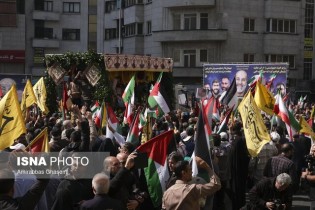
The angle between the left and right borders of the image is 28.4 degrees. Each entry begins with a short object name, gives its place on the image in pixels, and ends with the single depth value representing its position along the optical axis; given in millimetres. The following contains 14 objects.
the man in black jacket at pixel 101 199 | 6160
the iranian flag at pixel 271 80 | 25180
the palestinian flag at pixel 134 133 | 10953
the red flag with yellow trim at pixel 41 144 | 8281
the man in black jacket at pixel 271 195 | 8188
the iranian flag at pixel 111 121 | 11830
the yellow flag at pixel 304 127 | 13914
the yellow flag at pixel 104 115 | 14570
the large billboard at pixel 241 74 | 27547
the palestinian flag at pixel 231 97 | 18684
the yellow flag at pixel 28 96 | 17406
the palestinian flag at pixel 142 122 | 13117
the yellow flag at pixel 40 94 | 19856
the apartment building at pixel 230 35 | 46844
